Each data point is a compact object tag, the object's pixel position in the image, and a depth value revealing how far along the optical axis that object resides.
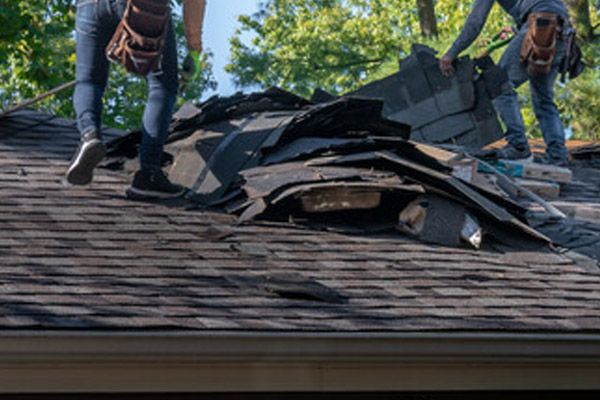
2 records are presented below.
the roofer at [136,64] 12.47
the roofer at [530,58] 17.48
